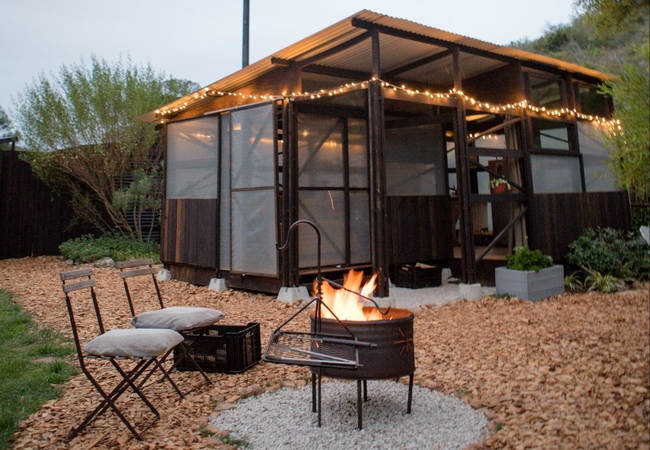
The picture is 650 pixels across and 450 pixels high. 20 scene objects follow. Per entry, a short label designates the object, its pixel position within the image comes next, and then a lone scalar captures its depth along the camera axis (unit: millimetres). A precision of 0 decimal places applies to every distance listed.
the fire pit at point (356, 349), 2775
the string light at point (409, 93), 6385
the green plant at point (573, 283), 7181
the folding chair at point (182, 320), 3422
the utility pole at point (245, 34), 12789
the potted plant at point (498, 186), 8447
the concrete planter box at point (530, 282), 6379
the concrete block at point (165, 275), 8953
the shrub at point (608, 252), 6836
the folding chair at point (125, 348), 2818
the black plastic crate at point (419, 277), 7746
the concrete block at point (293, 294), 6621
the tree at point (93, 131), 11289
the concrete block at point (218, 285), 7684
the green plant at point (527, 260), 6512
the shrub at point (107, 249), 10992
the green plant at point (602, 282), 6391
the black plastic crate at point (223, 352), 3893
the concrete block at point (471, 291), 6660
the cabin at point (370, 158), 6770
